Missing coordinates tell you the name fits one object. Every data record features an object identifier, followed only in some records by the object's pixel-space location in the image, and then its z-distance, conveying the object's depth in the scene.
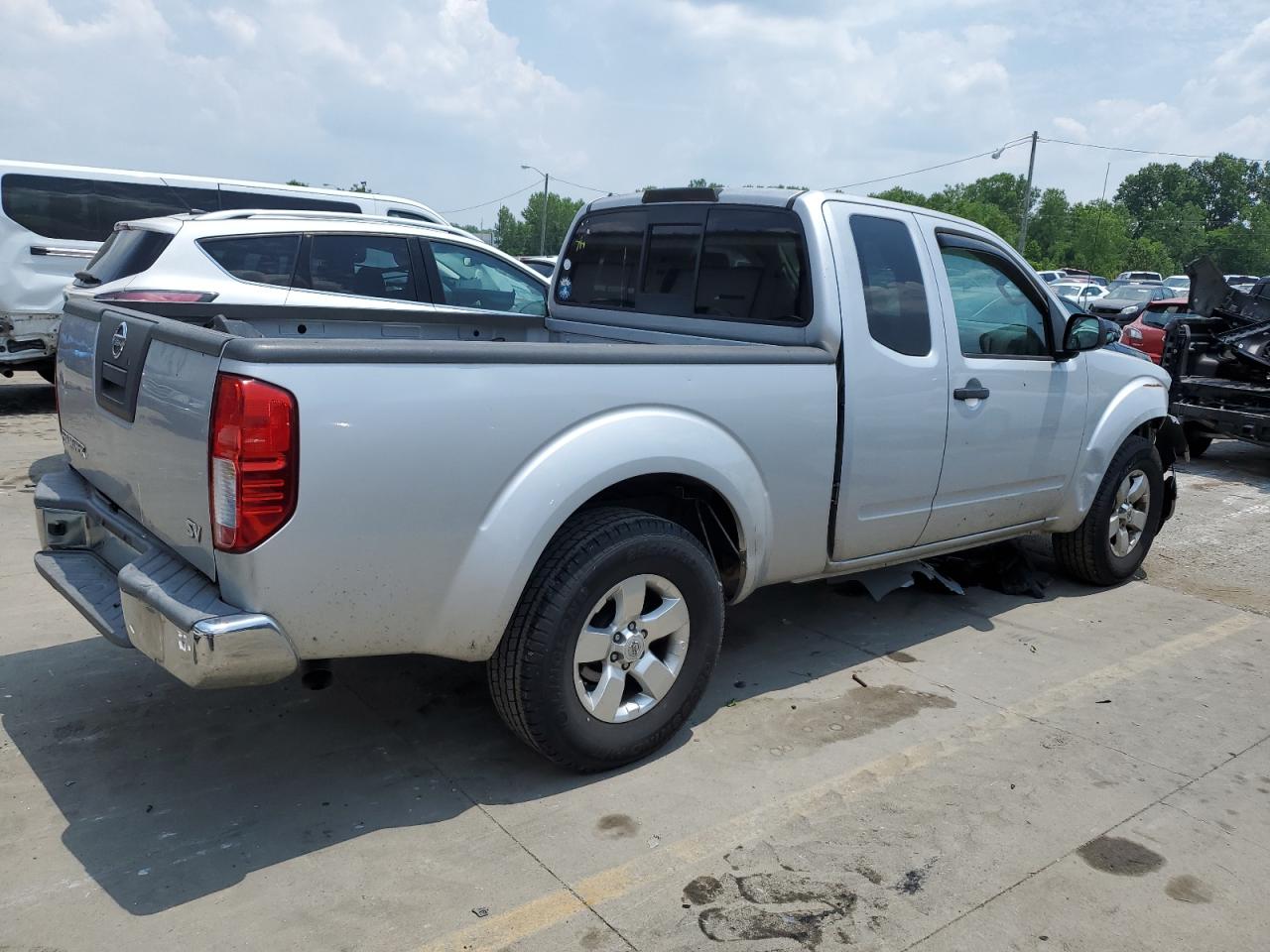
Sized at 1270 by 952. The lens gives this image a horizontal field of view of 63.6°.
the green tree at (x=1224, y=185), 120.56
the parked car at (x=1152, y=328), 13.13
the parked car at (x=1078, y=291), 32.24
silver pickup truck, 2.69
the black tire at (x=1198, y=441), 9.94
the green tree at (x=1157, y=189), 120.56
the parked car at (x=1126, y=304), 14.48
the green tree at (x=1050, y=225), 87.62
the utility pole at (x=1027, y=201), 42.06
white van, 9.91
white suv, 7.31
